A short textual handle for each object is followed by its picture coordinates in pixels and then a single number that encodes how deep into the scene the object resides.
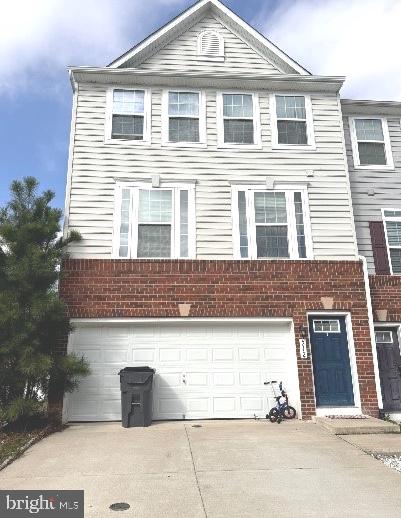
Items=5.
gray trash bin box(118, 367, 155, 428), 8.60
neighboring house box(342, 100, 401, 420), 10.18
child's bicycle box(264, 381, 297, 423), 9.02
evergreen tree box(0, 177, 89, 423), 7.94
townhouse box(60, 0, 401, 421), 9.51
